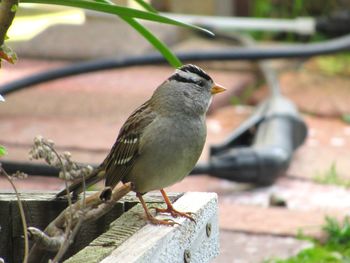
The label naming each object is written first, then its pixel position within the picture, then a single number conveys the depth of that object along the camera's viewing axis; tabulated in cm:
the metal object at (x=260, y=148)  1027
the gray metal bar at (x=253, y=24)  1460
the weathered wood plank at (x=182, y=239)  491
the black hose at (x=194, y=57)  1202
